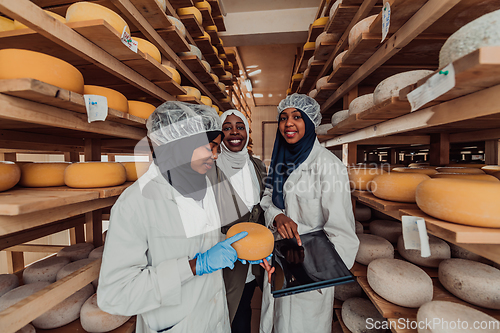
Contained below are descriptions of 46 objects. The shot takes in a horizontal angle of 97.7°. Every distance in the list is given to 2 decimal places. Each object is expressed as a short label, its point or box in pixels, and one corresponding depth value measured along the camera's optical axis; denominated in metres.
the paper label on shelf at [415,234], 0.76
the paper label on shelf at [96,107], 1.02
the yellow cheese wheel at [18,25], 1.14
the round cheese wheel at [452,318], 0.81
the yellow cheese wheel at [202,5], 2.99
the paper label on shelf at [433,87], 0.59
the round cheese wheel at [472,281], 0.98
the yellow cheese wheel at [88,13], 1.05
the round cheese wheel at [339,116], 2.01
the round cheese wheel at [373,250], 1.50
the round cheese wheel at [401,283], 1.08
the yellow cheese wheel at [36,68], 0.83
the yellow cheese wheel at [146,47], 1.59
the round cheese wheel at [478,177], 0.92
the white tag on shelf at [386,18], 1.02
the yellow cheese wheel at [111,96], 1.19
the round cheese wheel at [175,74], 2.02
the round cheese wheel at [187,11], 2.63
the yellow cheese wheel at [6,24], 1.15
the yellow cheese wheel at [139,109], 1.53
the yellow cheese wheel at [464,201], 0.66
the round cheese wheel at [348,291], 1.71
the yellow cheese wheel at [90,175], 1.21
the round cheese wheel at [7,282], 1.26
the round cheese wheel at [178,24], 2.23
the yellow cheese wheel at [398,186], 1.07
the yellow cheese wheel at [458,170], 1.13
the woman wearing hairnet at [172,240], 0.86
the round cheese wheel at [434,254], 1.35
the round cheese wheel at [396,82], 1.06
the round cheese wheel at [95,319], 1.19
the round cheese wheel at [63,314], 1.20
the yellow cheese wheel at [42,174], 1.22
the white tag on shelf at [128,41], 1.14
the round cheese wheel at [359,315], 1.40
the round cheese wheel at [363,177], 1.45
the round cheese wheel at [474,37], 0.57
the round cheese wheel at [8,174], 1.00
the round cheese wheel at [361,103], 1.47
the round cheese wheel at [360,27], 1.64
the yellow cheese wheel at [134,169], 1.56
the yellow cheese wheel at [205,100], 2.87
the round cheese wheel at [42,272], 1.36
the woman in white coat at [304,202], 1.26
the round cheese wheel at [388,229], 1.77
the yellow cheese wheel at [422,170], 1.28
